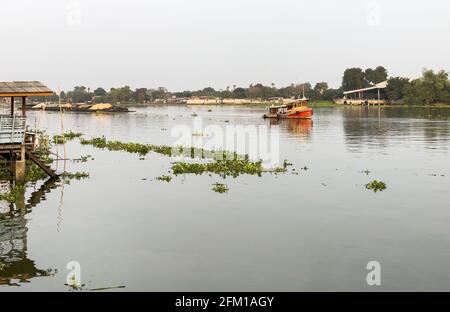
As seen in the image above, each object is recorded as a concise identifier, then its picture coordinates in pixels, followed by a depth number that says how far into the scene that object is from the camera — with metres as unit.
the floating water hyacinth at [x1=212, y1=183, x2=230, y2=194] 24.70
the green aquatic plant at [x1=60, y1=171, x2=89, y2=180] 28.69
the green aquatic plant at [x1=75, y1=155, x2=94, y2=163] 36.31
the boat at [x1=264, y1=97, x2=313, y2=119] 94.12
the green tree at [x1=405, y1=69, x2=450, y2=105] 161.12
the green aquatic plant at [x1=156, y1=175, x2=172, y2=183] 27.91
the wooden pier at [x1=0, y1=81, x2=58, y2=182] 25.29
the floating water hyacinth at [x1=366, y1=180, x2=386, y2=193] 25.22
